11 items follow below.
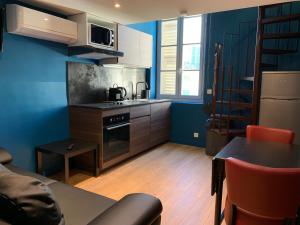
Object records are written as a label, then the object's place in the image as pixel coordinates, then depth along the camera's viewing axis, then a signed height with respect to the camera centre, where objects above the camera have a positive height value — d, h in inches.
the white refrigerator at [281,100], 124.3 -4.5
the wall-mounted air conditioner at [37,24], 94.1 +28.6
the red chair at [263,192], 49.4 -23.3
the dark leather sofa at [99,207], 43.8 -29.7
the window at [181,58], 188.1 +28.1
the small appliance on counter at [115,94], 149.6 -3.0
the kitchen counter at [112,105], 122.9 -9.1
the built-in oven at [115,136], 125.4 -27.3
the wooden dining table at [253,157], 62.8 -19.1
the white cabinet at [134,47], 145.1 +30.1
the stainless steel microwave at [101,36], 120.1 +29.9
